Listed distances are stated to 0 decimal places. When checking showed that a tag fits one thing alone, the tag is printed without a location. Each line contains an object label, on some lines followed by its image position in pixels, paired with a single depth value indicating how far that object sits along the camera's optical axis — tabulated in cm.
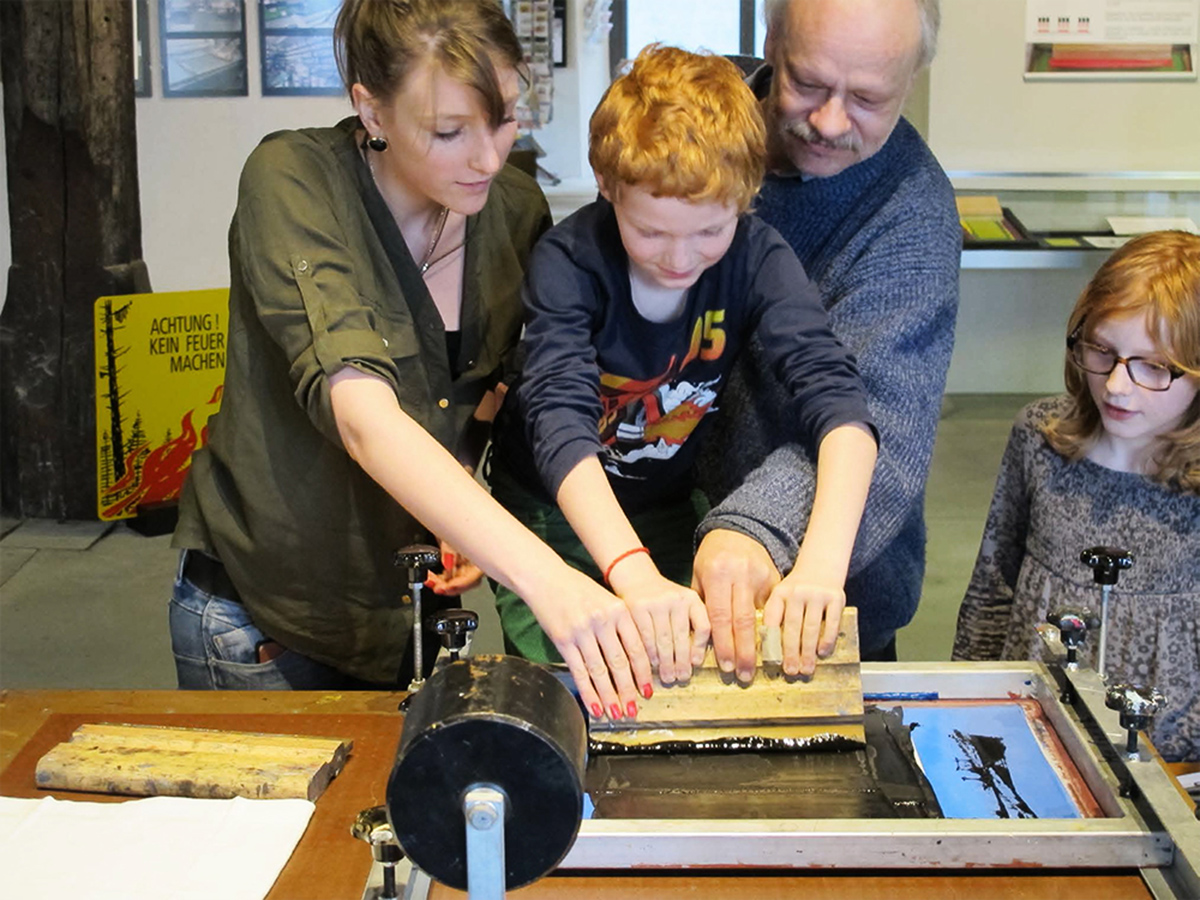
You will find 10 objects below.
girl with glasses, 172
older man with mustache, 135
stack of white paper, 114
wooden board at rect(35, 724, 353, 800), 129
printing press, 108
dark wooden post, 406
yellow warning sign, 401
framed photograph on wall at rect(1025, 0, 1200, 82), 489
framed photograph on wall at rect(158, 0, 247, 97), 397
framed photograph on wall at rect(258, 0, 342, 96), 404
